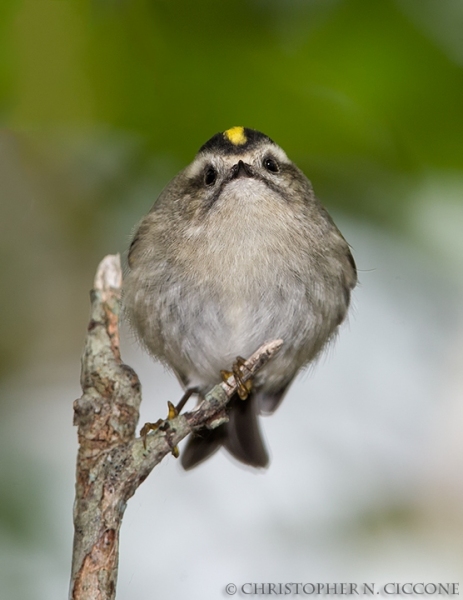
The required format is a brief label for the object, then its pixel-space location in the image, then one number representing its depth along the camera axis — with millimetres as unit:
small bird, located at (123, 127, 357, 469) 2068
